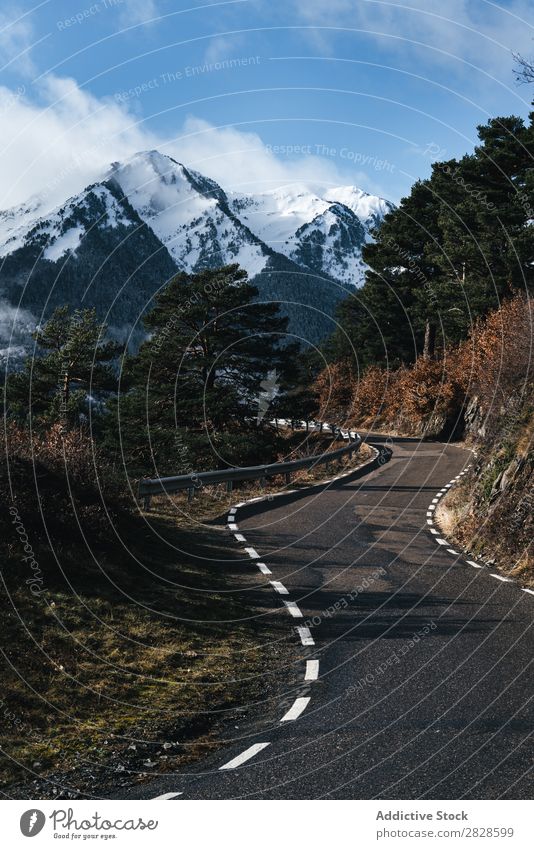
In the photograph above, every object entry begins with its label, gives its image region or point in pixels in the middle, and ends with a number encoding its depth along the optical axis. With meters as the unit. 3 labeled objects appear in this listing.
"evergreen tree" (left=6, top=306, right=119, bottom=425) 41.75
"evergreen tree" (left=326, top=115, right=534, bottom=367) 38.88
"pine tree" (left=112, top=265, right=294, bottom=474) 35.16
